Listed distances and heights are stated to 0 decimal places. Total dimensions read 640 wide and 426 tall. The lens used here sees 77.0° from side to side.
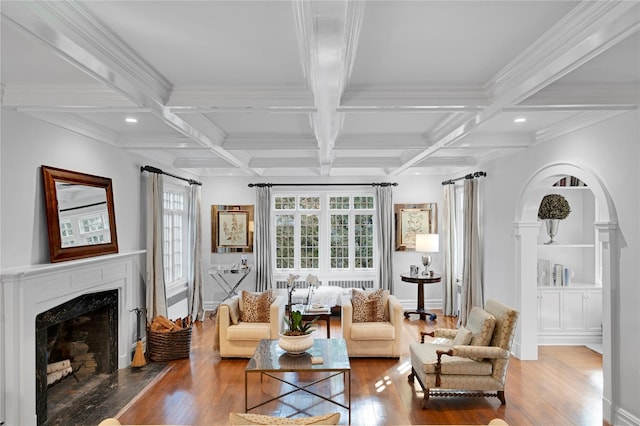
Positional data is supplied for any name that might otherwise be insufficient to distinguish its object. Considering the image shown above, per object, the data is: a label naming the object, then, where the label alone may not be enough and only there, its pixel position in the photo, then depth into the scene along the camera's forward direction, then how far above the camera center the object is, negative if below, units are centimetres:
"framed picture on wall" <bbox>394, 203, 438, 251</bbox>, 795 -16
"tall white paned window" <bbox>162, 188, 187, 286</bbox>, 662 -32
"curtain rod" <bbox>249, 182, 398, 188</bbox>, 778 +58
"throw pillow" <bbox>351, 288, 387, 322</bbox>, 527 -123
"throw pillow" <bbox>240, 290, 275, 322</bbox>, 529 -123
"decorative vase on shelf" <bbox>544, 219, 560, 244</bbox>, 558 -22
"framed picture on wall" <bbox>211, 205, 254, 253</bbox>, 791 -29
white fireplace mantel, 304 -82
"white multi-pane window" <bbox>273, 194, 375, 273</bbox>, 807 -37
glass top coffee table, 355 -137
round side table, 694 -119
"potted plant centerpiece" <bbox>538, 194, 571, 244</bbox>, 554 +2
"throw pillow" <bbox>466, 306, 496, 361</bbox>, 380 -112
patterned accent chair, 370 -142
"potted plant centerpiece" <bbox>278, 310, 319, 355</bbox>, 387 -120
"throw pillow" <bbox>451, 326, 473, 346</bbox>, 391 -123
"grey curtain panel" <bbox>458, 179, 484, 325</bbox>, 614 -64
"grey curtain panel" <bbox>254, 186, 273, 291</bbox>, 768 -52
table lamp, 711 -55
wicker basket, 499 -163
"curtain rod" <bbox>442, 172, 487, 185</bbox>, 602 +58
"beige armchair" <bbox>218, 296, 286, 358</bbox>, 497 -147
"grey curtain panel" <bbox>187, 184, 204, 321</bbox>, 719 -87
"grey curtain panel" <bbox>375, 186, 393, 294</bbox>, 770 -46
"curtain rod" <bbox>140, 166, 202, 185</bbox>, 536 +61
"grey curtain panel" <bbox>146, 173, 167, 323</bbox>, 536 -55
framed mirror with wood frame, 362 +1
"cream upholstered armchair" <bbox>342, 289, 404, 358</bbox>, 499 -151
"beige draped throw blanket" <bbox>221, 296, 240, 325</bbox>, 509 -123
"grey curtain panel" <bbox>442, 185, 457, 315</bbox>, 740 -76
